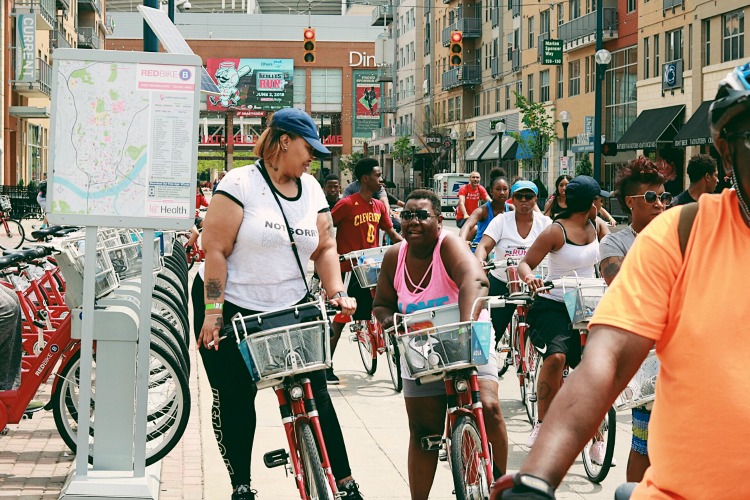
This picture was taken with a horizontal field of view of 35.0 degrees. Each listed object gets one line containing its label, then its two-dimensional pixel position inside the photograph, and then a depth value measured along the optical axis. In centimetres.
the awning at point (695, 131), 3834
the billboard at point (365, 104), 13412
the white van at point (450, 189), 5466
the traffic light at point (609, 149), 3024
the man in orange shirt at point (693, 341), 196
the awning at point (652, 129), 4231
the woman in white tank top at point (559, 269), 743
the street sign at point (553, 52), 4716
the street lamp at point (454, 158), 7562
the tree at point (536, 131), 5228
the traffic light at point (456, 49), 2619
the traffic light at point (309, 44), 3262
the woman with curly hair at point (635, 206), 584
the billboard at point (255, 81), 13050
